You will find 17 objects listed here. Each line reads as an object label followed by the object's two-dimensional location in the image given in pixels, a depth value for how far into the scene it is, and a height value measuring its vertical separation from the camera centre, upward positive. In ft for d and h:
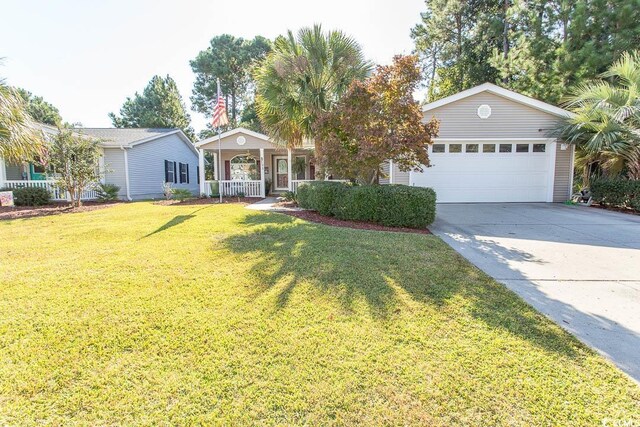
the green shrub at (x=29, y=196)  40.96 -1.73
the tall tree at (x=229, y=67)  94.58 +35.30
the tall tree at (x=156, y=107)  104.53 +25.70
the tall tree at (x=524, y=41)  43.32 +24.15
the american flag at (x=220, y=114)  39.83 +8.73
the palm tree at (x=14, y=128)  22.99 +4.22
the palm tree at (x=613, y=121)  33.30 +6.52
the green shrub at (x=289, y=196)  40.58 -1.91
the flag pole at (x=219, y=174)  41.34 +1.19
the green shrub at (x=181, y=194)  44.75 -1.73
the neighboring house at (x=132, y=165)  47.50 +3.07
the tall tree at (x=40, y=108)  107.16 +26.72
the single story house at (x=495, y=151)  39.55 +3.76
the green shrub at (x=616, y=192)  32.53 -1.36
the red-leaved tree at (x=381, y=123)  23.97 +4.62
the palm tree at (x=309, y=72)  30.99 +11.14
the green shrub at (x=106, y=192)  44.91 -1.39
